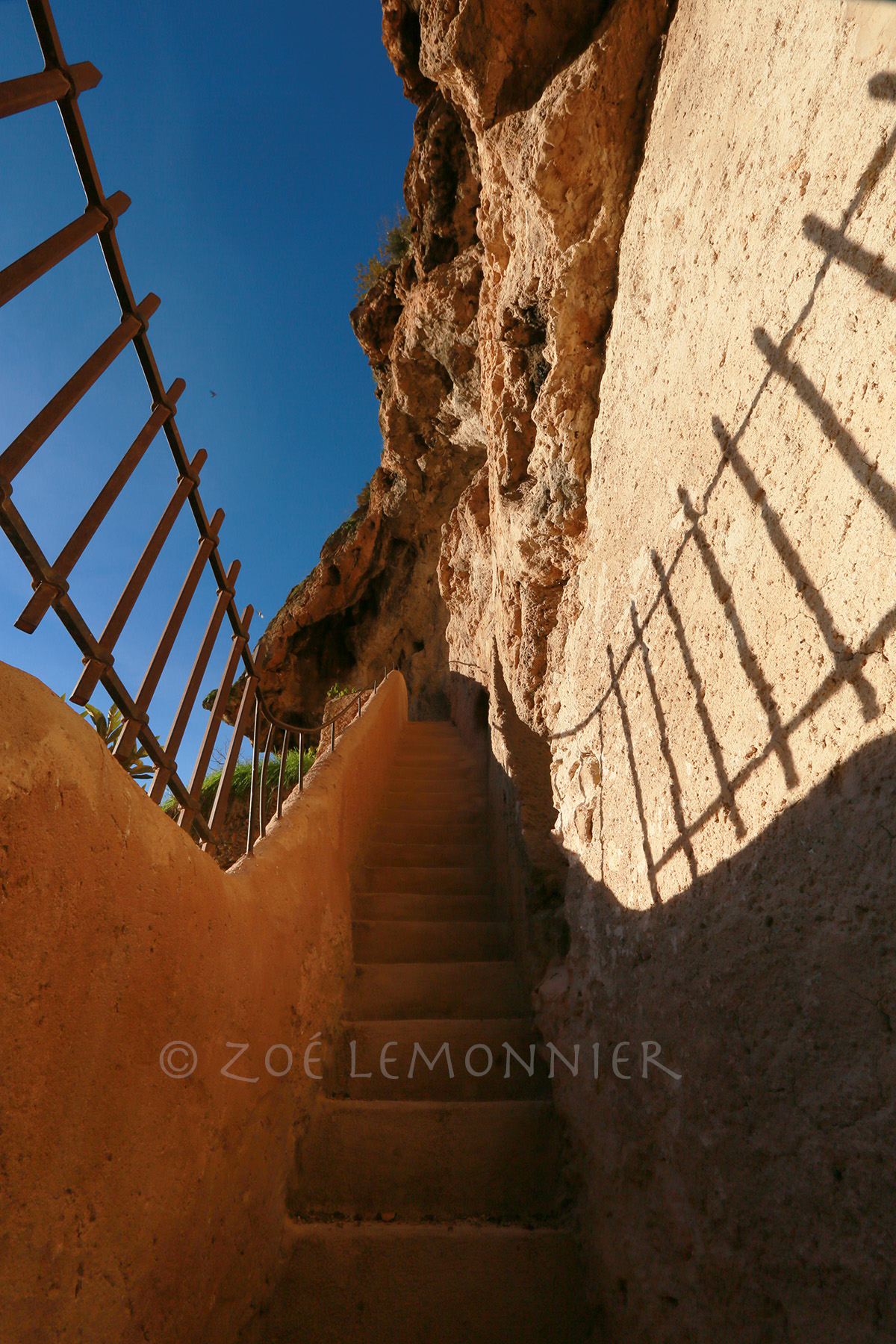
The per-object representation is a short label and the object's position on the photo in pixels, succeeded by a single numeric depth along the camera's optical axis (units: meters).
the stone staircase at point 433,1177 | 1.90
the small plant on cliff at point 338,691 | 10.96
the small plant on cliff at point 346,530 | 12.85
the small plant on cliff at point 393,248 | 9.04
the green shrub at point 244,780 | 8.47
